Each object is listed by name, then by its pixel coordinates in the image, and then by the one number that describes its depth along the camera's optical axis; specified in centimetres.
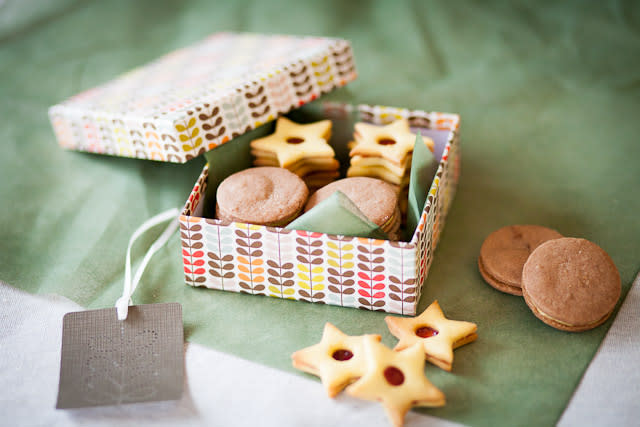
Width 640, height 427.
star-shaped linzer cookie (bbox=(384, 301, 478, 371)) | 56
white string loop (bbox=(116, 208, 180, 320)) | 59
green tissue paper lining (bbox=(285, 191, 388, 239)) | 58
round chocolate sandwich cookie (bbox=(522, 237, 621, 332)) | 57
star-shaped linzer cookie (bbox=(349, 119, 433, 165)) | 67
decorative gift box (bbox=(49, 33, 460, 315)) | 59
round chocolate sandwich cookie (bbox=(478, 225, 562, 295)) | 61
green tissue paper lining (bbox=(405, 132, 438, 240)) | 62
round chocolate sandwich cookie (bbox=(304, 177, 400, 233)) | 61
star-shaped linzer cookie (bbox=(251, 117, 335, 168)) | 68
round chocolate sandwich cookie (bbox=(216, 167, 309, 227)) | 61
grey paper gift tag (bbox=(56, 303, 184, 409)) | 55
